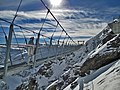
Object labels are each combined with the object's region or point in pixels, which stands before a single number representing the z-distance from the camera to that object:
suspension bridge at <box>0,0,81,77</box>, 2.85
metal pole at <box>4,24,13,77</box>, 2.82
